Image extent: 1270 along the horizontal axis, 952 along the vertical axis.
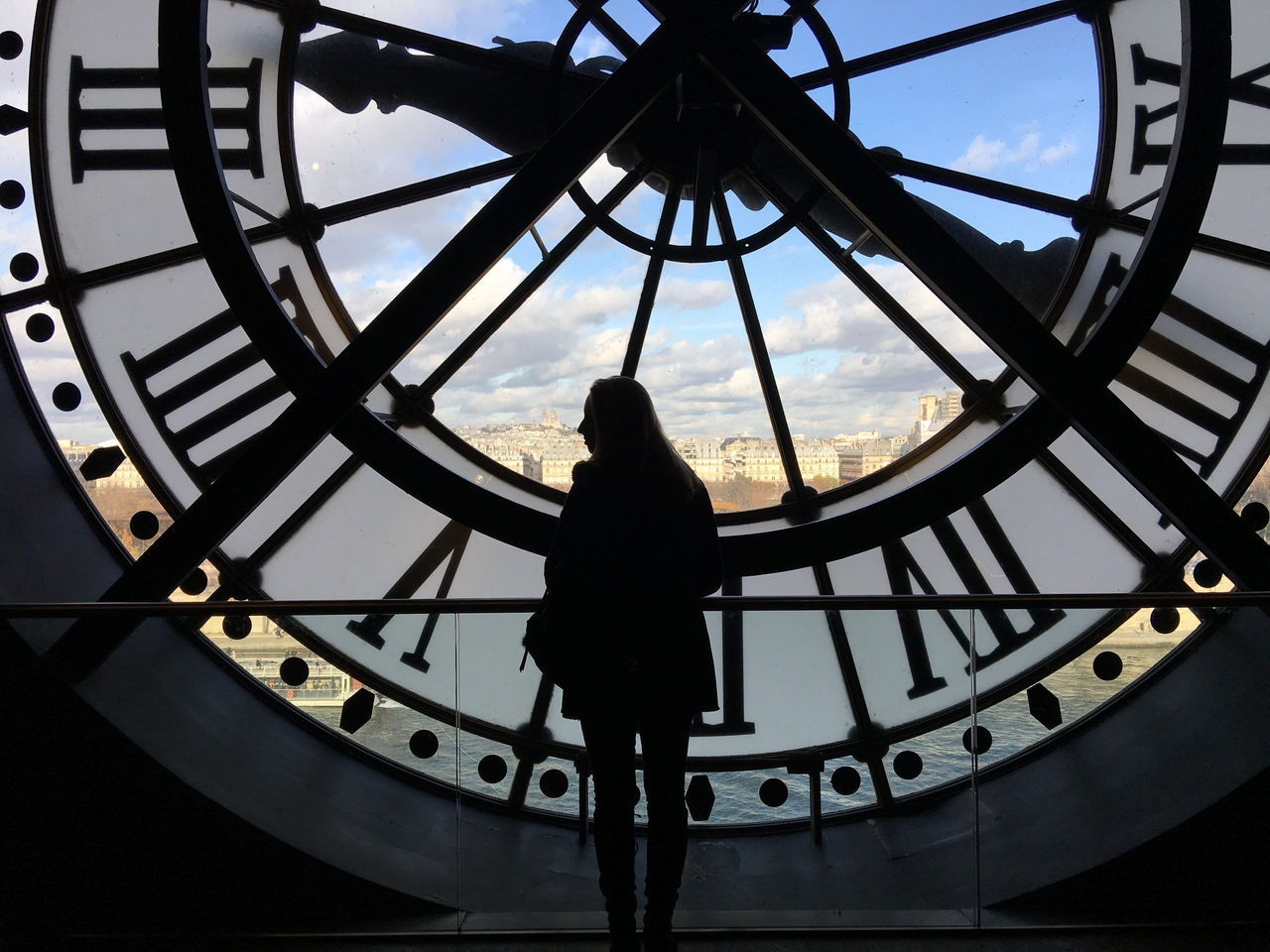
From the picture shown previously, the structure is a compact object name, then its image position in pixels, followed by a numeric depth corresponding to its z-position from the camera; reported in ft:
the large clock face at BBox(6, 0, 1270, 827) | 9.39
